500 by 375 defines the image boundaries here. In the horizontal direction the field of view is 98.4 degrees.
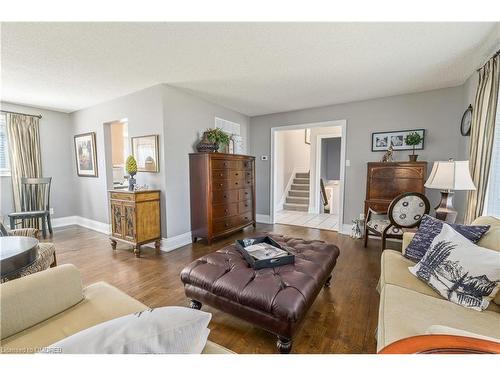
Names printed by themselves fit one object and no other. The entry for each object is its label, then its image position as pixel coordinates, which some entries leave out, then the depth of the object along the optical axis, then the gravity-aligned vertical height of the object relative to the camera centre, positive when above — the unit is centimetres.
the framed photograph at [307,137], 765 +109
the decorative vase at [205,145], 348 +37
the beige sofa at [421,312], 100 -76
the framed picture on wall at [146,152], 321 +25
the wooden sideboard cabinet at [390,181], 315 -20
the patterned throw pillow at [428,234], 145 -48
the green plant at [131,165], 319 +5
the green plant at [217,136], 358 +54
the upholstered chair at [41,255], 188 -78
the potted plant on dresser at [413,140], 328 +42
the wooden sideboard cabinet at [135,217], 295 -69
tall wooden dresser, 335 -41
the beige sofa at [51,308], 94 -72
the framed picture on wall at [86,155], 419 +29
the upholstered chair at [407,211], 266 -54
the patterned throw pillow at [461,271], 116 -60
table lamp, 206 -14
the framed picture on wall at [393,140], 346 +46
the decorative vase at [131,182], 320 -20
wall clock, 277 +61
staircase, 638 -84
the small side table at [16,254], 116 -48
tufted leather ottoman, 130 -80
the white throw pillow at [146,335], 59 -49
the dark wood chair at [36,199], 382 -55
